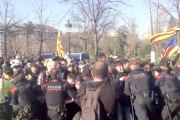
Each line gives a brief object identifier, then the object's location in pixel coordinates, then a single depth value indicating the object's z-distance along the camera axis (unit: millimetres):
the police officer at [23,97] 6078
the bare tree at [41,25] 21055
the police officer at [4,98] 5820
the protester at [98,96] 3525
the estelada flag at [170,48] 13734
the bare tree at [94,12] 13062
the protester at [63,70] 8408
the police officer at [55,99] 6000
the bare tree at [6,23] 19203
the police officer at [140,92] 6578
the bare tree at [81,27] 15889
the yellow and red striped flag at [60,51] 14773
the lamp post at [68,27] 16188
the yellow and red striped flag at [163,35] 13711
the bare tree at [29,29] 25828
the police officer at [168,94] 7031
